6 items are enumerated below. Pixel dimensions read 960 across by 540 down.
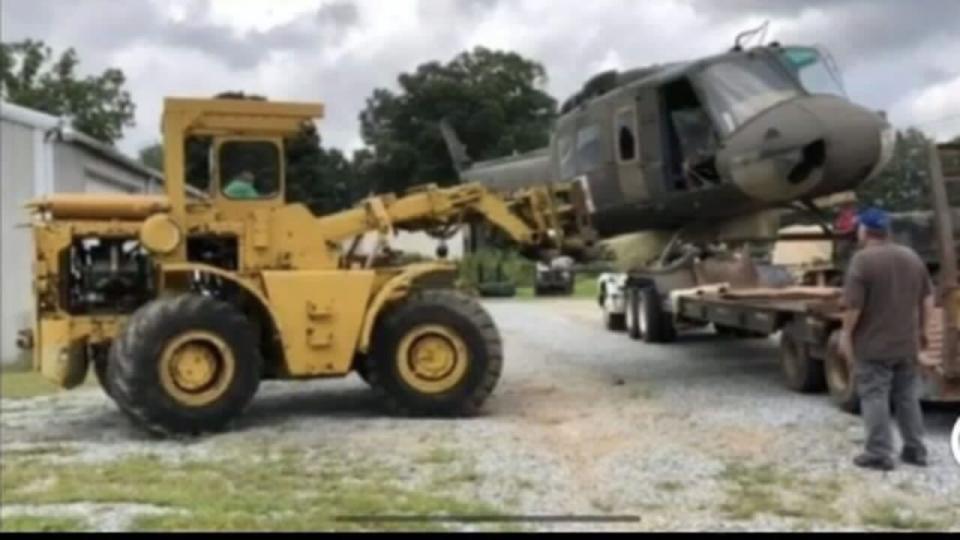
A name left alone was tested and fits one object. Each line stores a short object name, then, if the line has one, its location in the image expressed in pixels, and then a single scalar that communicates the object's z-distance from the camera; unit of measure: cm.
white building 889
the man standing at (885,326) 504
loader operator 678
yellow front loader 659
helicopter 710
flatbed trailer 543
